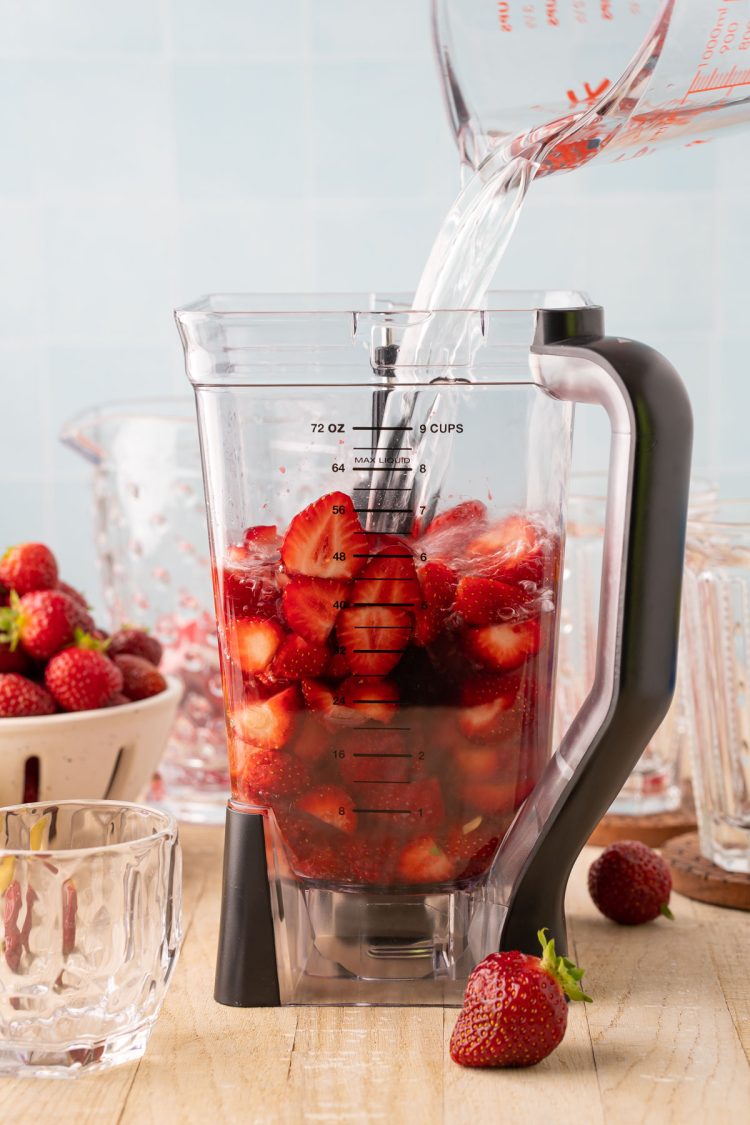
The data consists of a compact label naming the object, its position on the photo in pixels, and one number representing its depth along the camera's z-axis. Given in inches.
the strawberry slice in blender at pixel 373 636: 36.3
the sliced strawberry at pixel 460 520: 36.5
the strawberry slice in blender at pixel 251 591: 36.6
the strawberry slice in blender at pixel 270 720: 36.7
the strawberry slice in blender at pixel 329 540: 36.2
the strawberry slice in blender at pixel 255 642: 36.6
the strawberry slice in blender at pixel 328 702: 36.6
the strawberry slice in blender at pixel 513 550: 36.6
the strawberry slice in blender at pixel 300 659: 36.4
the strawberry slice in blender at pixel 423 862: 36.8
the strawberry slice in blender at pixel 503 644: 36.6
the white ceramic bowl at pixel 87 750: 41.6
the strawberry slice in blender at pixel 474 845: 36.9
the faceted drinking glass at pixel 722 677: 41.6
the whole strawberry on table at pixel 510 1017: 34.7
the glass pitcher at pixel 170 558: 46.3
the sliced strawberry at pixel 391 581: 36.3
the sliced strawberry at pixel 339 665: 36.4
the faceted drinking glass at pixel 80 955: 34.6
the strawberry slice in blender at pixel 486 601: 36.3
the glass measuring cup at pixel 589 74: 35.8
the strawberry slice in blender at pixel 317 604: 36.3
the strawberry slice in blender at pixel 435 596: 36.3
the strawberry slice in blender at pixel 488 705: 36.7
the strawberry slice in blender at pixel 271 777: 36.9
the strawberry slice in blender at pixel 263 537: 36.8
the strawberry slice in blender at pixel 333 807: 36.8
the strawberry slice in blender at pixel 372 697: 36.5
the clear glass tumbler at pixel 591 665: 45.7
